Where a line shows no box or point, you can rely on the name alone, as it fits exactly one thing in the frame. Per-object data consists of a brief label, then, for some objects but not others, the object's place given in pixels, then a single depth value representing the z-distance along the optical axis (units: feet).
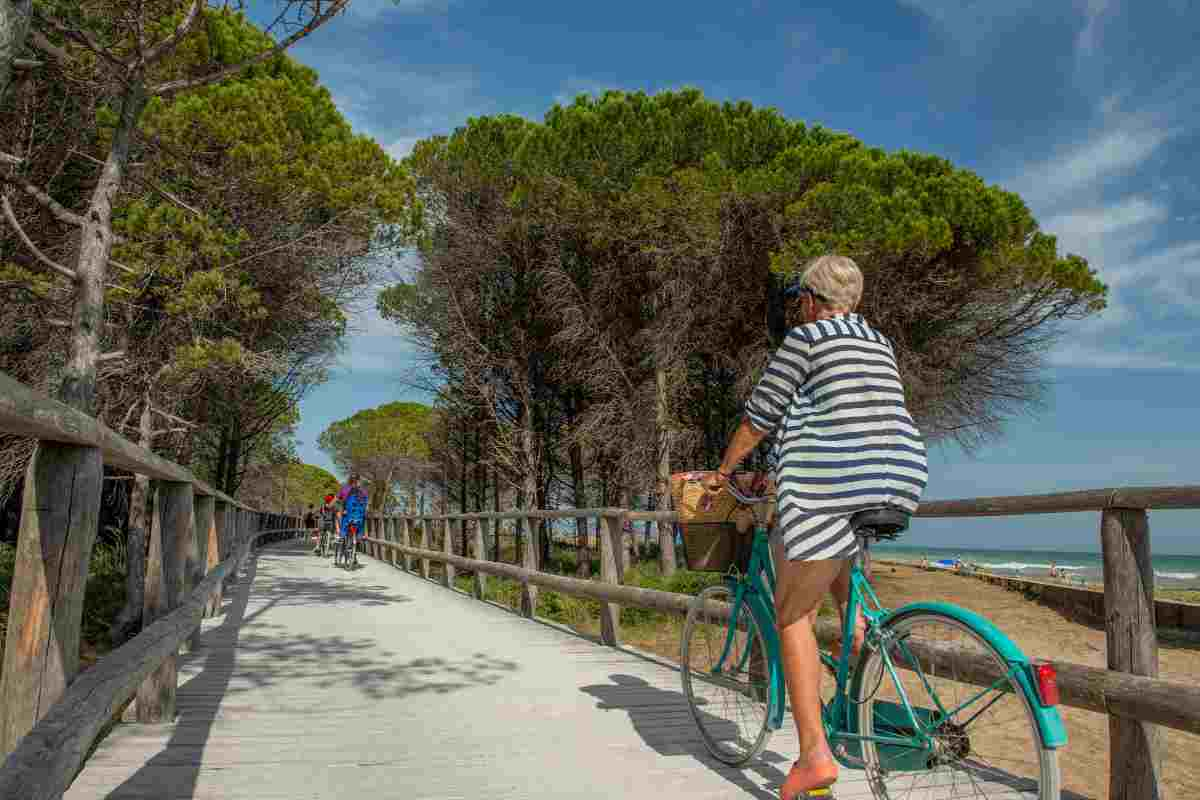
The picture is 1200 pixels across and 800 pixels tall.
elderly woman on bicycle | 8.59
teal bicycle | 7.62
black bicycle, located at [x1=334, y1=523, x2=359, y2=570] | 54.85
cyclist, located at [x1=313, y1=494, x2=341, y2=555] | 78.89
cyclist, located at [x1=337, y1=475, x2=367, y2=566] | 53.36
